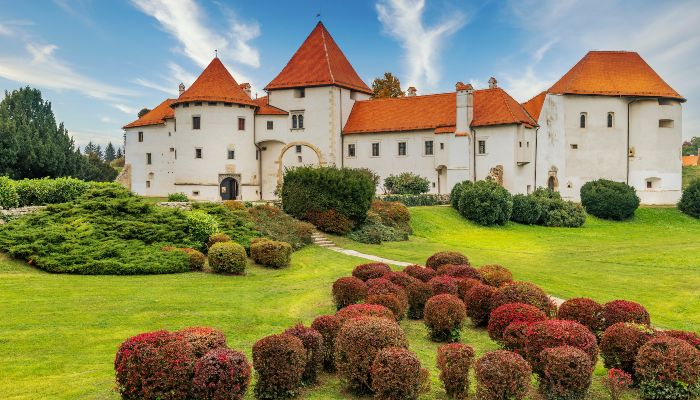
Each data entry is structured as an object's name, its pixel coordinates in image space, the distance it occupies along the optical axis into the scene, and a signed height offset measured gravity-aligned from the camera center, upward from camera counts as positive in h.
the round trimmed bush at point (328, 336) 8.77 -2.29
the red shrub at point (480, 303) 11.84 -2.43
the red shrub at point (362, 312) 9.05 -2.05
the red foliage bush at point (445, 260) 17.23 -2.19
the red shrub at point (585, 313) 10.17 -2.30
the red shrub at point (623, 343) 8.38 -2.36
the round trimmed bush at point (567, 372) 7.49 -2.47
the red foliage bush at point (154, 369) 6.95 -2.24
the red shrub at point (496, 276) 14.20 -2.25
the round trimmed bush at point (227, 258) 17.14 -2.09
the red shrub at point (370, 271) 14.66 -2.16
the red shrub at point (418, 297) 12.60 -2.43
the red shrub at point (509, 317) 9.70 -2.24
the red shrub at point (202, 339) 7.43 -2.02
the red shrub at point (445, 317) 10.67 -2.46
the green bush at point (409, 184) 42.72 +0.41
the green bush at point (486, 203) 36.81 -0.94
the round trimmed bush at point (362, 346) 7.79 -2.21
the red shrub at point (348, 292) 12.59 -2.31
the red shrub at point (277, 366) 7.46 -2.36
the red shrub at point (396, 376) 7.14 -2.40
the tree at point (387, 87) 58.25 +10.74
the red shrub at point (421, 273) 14.80 -2.25
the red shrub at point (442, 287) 12.94 -2.28
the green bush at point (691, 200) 46.25 -1.00
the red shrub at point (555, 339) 8.11 -2.21
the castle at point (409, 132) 42.88 +4.74
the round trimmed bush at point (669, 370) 7.55 -2.48
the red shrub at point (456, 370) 7.70 -2.50
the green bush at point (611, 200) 43.69 -0.92
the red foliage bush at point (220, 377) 6.91 -2.32
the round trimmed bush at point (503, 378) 7.11 -2.43
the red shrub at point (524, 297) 11.41 -2.23
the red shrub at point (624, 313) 9.78 -2.21
